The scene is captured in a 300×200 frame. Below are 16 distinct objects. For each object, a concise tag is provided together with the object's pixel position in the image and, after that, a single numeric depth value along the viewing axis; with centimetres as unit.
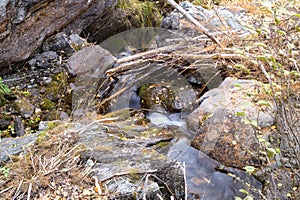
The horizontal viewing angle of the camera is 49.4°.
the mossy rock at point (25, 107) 422
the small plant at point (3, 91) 411
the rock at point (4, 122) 401
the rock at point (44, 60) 487
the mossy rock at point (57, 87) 457
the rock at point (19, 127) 394
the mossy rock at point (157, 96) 486
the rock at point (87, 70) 462
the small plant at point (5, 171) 223
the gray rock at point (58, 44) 510
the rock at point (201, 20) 608
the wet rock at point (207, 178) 334
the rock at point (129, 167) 217
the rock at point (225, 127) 353
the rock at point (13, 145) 253
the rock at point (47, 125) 291
